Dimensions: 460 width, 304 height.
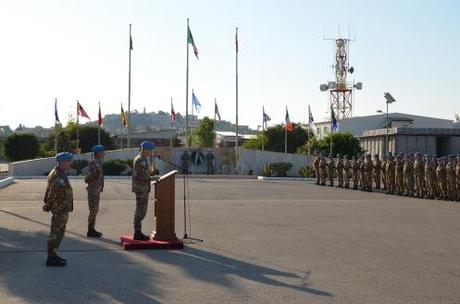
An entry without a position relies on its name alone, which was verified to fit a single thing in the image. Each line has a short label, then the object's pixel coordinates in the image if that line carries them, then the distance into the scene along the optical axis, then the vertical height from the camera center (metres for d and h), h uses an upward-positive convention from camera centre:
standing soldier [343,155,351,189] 33.46 -0.59
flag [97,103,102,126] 54.78 +3.27
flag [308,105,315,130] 55.82 +3.35
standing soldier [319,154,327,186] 36.00 -0.62
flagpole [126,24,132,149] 49.45 +5.33
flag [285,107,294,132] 53.53 +2.86
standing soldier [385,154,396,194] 28.54 -0.75
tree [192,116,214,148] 84.06 +2.90
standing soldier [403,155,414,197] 26.91 -0.74
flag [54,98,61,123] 56.54 +3.49
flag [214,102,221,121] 62.88 +4.45
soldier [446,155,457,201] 24.75 -0.83
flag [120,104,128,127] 55.06 +3.36
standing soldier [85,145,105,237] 13.16 -0.51
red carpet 11.44 -1.46
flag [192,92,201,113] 55.31 +4.56
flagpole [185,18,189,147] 49.55 +4.61
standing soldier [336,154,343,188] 34.09 -0.59
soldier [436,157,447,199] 25.25 -0.80
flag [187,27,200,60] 46.97 +8.18
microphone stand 12.62 -1.50
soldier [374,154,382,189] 30.96 -0.53
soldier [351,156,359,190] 32.19 -0.70
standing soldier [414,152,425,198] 26.27 -0.61
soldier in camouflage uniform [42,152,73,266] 9.88 -0.63
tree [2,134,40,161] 66.12 +1.07
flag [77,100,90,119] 54.00 +3.75
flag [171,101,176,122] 58.66 +3.82
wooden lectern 11.81 -0.86
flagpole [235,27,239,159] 49.03 +5.96
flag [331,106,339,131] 48.56 +2.60
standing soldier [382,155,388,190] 29.64 -0.57
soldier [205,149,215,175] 48.38 -0.27
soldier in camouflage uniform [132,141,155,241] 12.33 -0.36
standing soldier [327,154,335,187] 35.34 -0.71
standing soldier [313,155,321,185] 36.50 -0.47
